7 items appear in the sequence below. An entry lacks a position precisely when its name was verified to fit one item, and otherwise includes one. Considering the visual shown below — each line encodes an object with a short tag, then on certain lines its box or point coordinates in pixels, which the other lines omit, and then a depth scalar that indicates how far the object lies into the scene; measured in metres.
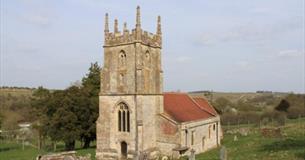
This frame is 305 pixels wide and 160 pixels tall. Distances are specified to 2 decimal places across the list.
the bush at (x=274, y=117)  65.05
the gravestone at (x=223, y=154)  20.21
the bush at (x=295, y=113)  75.91
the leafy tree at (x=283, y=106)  79.31
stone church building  30.97
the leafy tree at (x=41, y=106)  40.87
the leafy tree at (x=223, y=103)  87.31
